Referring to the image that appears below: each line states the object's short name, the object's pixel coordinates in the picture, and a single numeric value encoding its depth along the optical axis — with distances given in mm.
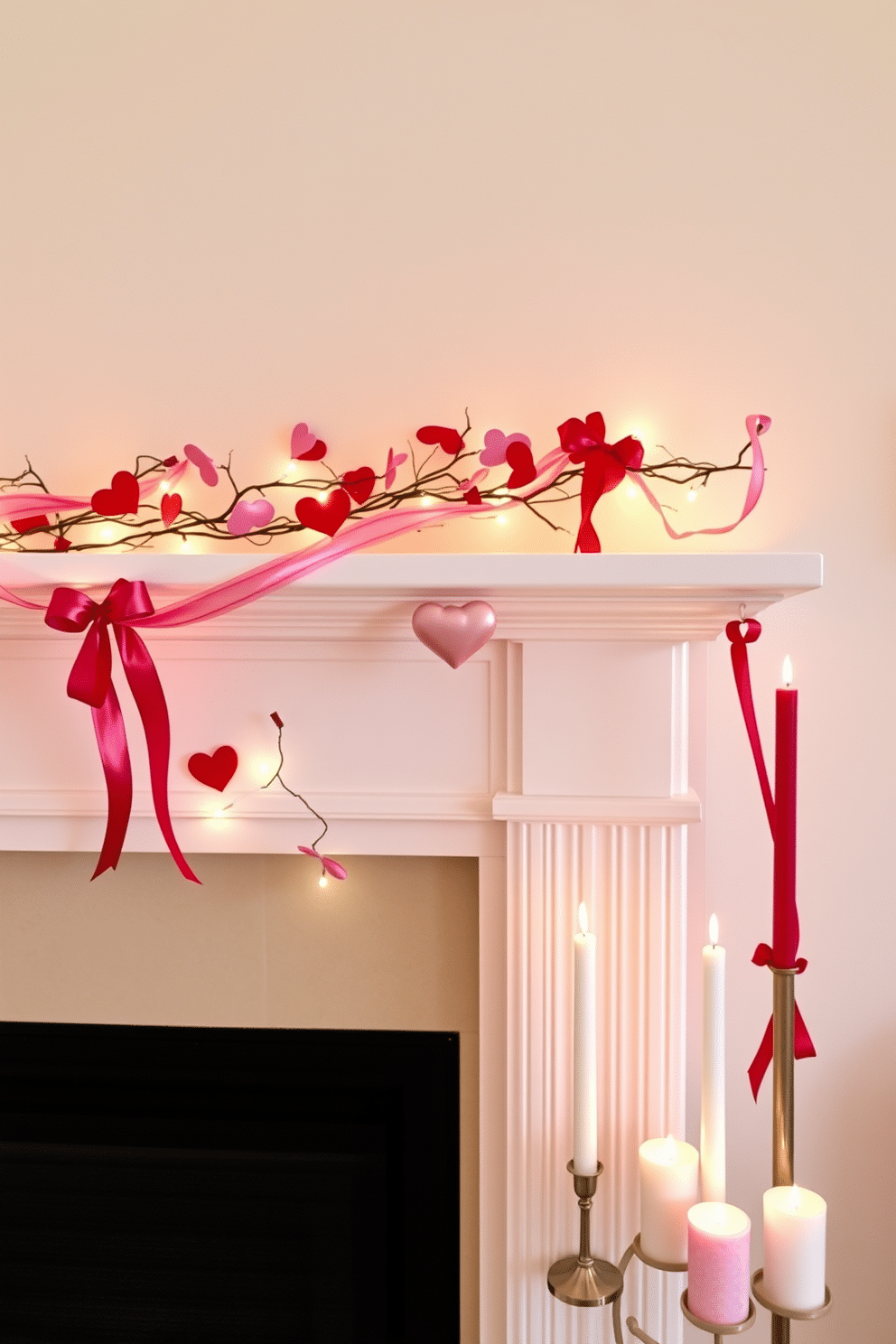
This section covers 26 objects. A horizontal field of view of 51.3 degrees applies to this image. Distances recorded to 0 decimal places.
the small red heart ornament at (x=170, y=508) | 985
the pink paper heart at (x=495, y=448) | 983
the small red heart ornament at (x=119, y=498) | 964
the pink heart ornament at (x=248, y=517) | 921
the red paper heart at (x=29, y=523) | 1029
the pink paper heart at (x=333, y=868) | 934
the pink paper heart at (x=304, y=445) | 1039
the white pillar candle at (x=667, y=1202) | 864
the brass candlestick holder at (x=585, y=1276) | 880
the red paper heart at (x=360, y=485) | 1004
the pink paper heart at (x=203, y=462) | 1012
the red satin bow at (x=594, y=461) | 936
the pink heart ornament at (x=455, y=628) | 843
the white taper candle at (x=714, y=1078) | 862
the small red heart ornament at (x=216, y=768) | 960
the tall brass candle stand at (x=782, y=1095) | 834
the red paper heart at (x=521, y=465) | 935
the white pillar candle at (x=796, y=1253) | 804
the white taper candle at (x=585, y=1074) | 878
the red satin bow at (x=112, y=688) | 828
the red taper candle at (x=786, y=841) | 822
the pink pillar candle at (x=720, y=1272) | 800
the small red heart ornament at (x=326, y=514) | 892
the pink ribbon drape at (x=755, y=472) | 945
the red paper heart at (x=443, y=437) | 1016
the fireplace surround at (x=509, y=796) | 927
